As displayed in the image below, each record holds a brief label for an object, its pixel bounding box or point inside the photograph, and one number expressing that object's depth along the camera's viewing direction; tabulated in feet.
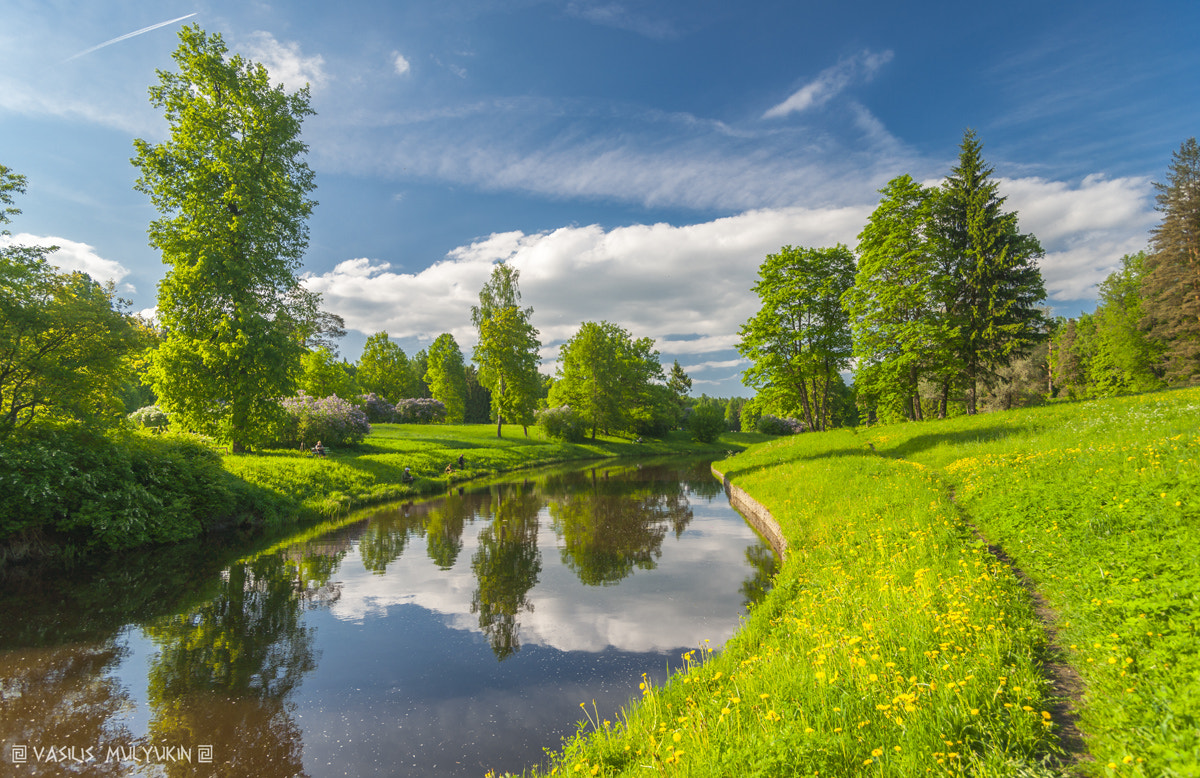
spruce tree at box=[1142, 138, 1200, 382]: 115.55
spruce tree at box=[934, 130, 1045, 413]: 94.07
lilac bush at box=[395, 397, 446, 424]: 197.47
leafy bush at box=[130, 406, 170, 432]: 93.61
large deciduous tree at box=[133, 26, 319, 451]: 67.62
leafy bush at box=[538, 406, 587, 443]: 176.35
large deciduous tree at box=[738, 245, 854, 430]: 118.01
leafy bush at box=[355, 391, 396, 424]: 160.56
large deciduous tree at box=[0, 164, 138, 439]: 46.39
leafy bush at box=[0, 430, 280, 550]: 42.42
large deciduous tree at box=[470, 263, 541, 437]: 163.02
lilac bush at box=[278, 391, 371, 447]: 102.42
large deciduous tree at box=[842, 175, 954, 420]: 95.20
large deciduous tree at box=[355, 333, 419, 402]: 229.45
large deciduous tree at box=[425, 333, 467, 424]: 235.40
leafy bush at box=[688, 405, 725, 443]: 233.14
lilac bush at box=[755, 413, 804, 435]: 275.80
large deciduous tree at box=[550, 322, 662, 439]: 194.90
